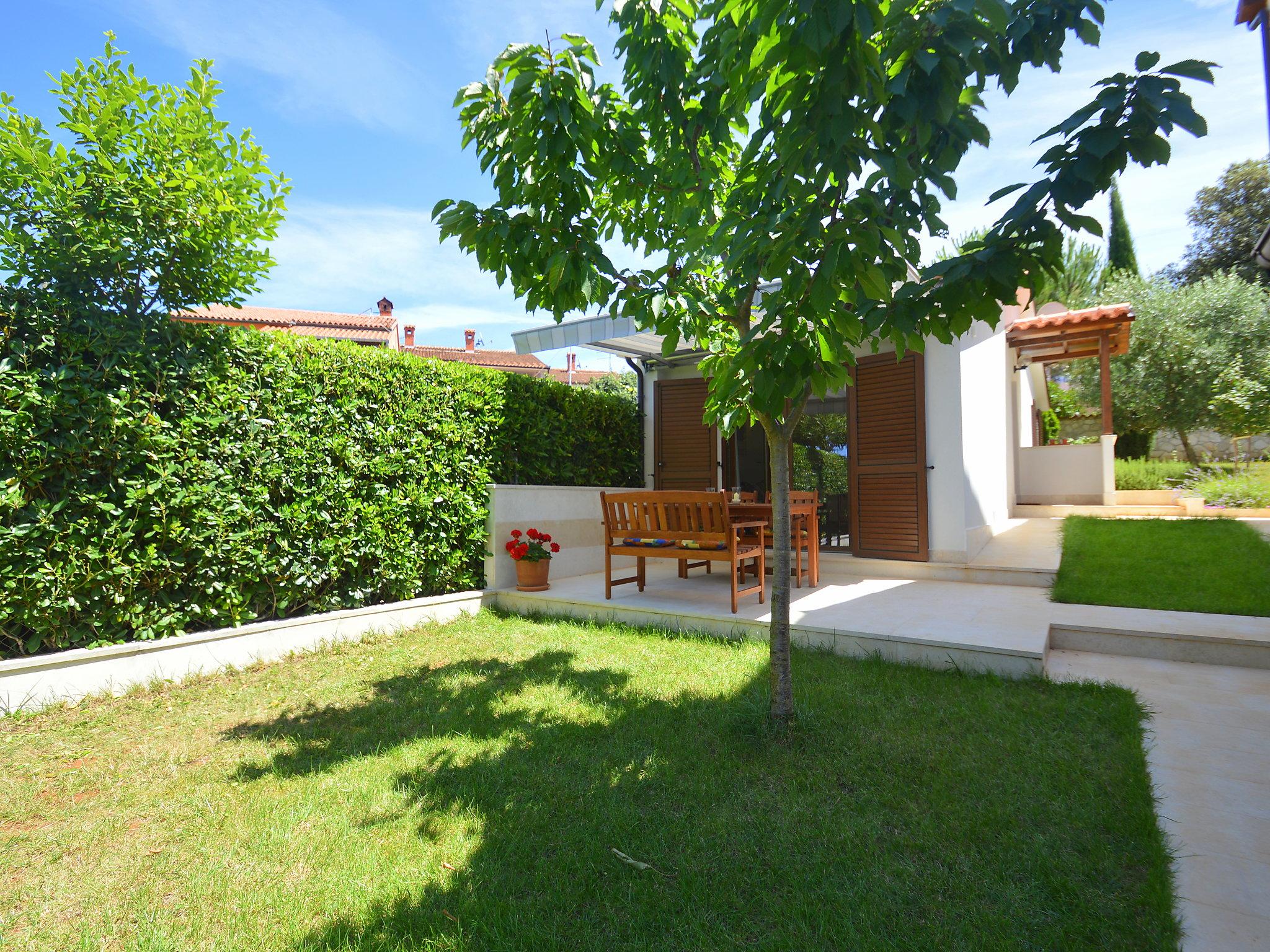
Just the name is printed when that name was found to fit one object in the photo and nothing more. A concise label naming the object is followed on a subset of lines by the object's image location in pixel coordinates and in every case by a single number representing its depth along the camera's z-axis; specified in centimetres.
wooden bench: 526
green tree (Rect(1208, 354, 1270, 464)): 1408
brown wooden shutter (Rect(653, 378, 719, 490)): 861
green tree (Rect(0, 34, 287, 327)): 362
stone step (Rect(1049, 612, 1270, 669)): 395
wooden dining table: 623
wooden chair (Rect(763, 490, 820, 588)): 605
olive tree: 1502
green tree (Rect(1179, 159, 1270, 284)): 2355
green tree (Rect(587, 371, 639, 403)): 3709
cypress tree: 2366
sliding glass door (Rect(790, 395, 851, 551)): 820
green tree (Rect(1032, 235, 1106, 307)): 2161
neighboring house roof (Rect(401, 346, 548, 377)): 3466
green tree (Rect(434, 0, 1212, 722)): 188
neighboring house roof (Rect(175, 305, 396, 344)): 2036
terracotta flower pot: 640
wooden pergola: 955
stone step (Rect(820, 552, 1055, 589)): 600
